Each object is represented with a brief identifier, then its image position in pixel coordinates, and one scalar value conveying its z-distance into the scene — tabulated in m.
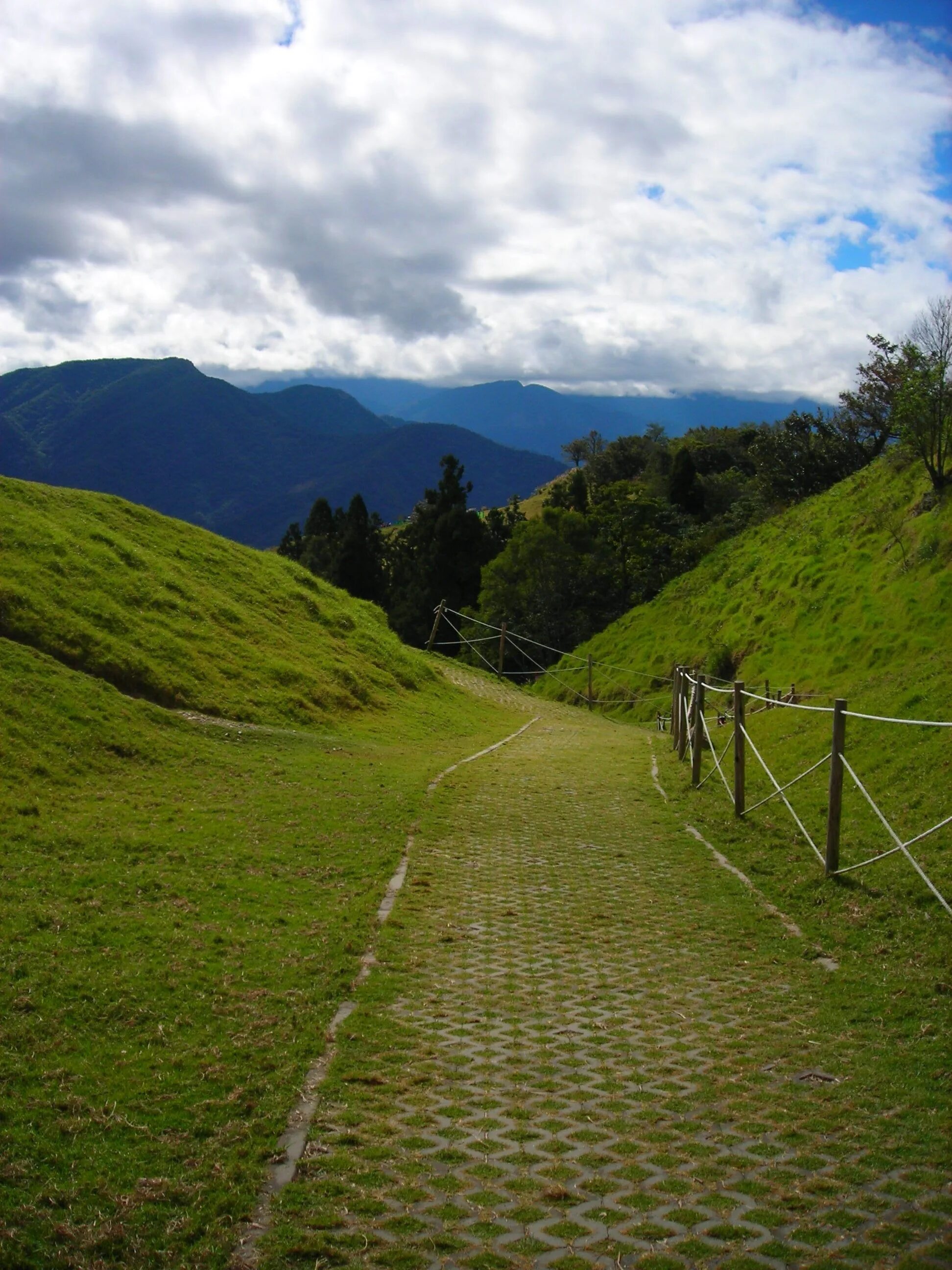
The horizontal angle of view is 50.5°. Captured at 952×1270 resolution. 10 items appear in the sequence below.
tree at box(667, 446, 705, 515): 59.62
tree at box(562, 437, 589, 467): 122.81
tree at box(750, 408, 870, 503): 41.44
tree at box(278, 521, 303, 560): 91.44
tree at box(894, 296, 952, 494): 23.72
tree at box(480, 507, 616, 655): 52.19
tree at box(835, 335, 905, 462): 40.12
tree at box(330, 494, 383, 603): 75.06
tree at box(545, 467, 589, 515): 80.69
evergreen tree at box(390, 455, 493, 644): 70.44
